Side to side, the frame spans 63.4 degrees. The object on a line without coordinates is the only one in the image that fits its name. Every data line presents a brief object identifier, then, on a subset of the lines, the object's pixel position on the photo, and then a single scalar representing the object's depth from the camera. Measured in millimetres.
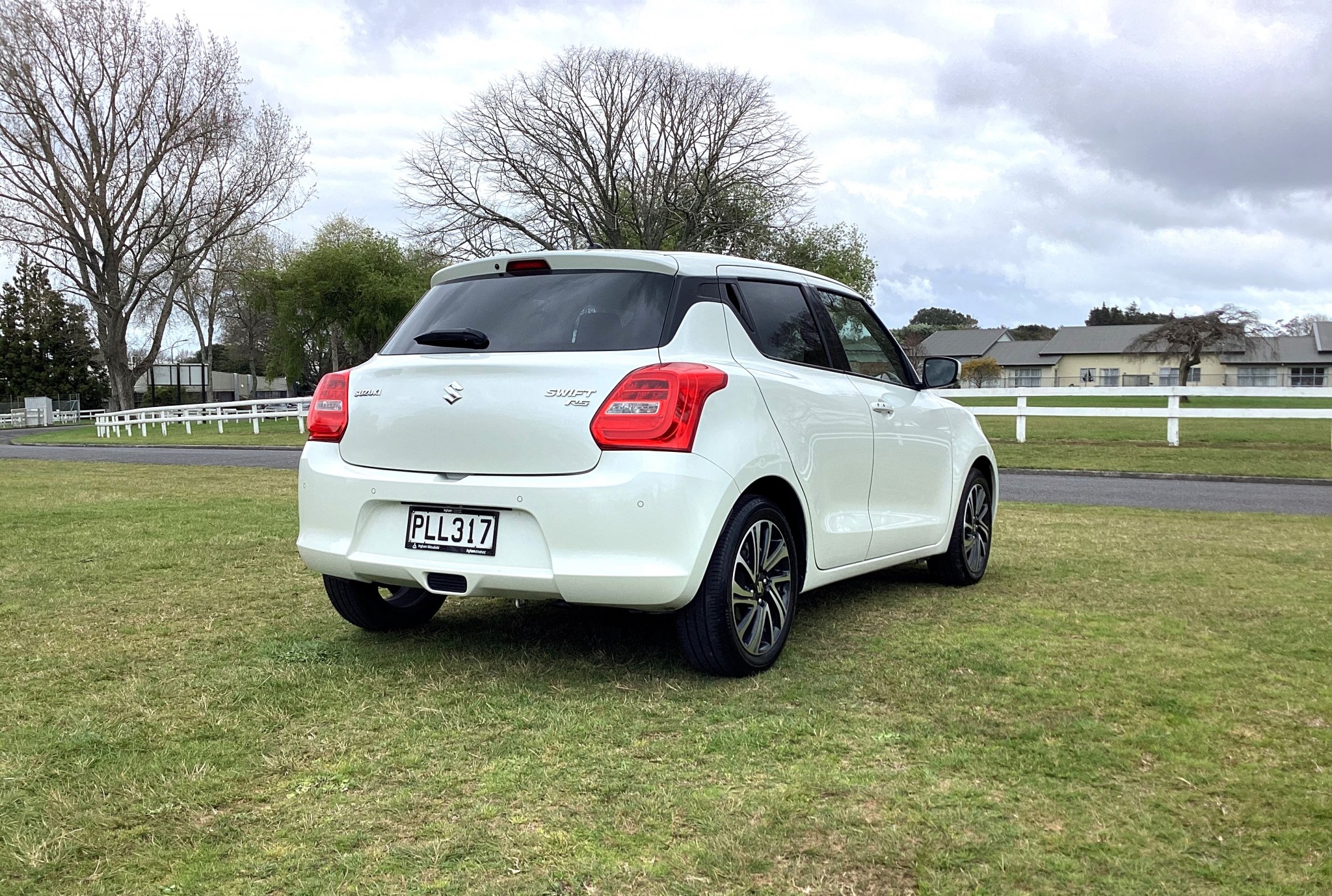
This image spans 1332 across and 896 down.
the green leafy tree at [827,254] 38750
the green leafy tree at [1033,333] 127812
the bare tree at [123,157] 35531
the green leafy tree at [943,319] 148700
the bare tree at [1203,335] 72000
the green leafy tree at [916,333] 106350
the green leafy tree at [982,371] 94688
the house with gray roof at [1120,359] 88938
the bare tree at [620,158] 39438
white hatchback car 3916
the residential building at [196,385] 84250
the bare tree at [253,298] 49709
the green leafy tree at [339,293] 48469
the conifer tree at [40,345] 73750
